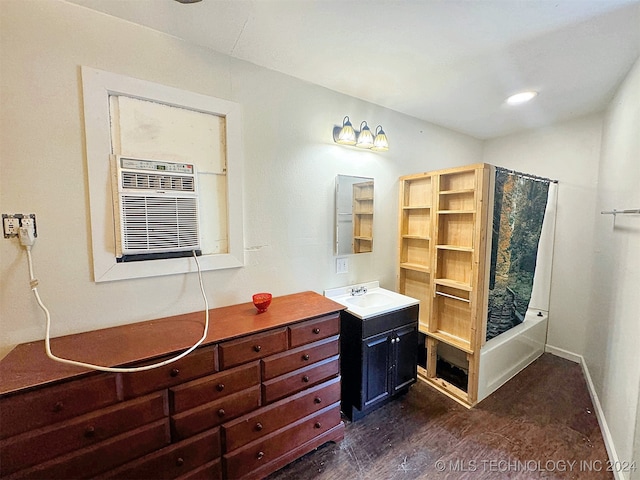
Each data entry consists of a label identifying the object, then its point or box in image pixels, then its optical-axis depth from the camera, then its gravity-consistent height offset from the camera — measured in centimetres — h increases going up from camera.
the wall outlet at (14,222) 121 -1
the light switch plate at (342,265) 228 -39
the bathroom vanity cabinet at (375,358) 187 -104
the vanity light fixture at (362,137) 211 +72
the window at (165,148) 136 +42
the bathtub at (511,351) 217 -122
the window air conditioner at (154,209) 140 +6
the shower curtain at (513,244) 219 -20
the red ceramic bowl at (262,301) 163 -51
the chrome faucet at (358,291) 229 -62
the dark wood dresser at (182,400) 99 -84
